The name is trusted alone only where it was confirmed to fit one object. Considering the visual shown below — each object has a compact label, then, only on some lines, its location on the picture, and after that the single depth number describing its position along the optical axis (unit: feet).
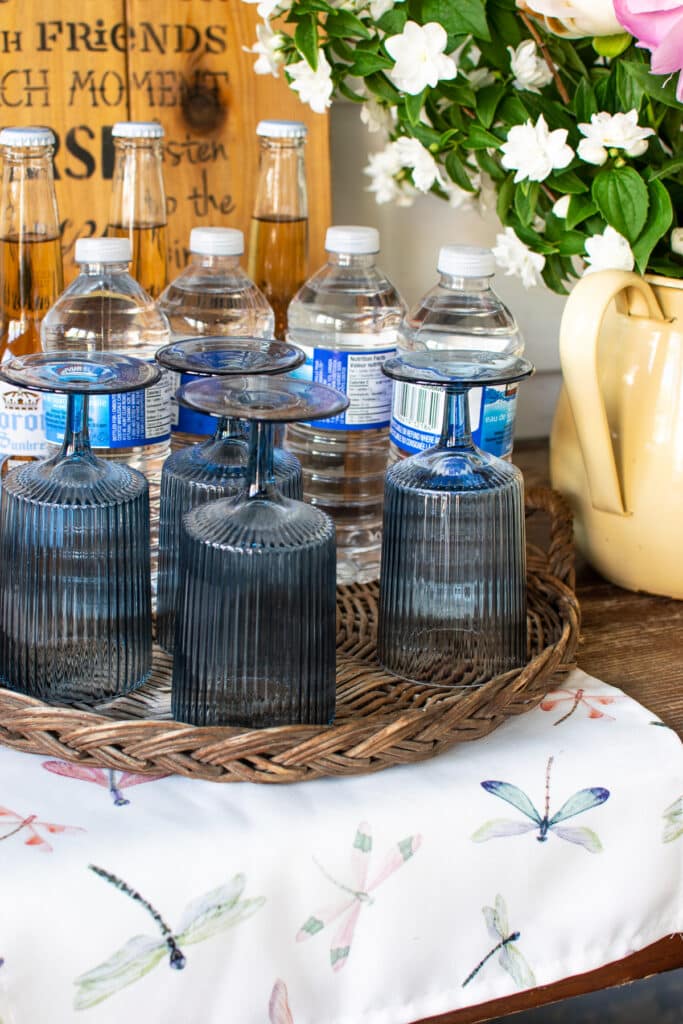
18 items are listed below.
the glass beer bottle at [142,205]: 4.09
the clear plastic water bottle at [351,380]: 3.94
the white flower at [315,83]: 3.97
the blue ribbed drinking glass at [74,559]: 3.46
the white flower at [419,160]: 4.15
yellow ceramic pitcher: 3.90
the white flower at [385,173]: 4.35
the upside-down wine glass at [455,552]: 3.58
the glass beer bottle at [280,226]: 4.22
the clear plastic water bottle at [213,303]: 4.07
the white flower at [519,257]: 4.10
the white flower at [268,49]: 4.02
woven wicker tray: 3.35
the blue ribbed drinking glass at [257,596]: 3.36
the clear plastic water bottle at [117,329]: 3.74
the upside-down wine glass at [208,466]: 3.56
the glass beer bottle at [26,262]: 3.84
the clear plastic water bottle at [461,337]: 3.82
